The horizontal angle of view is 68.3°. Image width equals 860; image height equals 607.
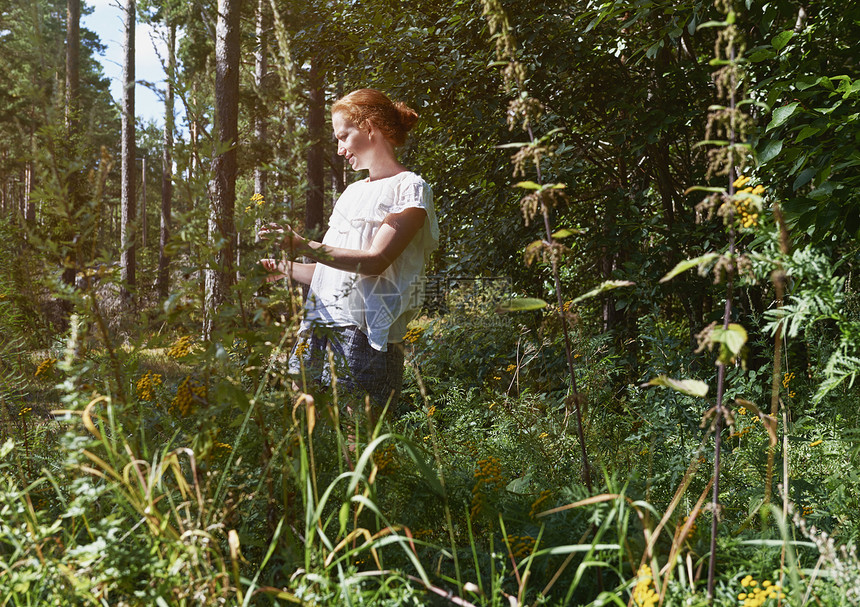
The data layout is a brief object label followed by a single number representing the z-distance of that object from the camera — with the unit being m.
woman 2.18
